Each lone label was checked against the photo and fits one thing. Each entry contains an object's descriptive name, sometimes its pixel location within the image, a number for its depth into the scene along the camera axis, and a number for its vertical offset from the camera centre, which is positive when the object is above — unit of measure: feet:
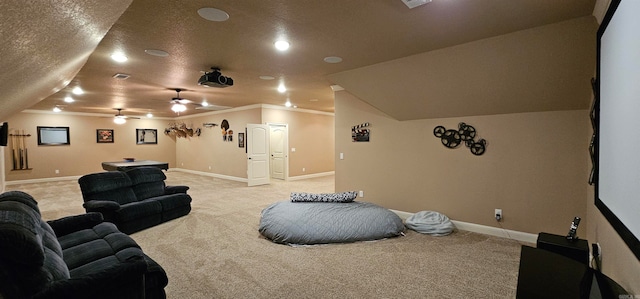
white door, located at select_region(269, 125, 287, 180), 30.94 -1.19
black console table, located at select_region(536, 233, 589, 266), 6.98 -2.72
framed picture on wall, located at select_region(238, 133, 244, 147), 30.81 +0.19
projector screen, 4.11 +0.40
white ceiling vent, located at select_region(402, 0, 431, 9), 7.52 +3.73
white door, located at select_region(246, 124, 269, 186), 27.30 -1.29
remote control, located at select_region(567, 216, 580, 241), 7.42 -2.39
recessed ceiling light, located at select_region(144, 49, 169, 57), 11.63 +3.76
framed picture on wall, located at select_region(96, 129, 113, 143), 35.65 +0.83
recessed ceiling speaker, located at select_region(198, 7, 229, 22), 8.18 +3.81
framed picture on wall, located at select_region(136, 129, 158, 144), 39.06 +0.77
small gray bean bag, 13.56 -4.07
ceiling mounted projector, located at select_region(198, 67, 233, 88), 13.57 +3.03
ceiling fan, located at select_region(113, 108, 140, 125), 30.58 +2.47
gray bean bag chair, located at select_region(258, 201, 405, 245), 12.43 -3.84
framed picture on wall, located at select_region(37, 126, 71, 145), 31.60 +0.67
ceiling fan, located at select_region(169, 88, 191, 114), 19.42 +2.60
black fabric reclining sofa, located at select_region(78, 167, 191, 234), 13.50 -3.03
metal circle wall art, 14.01 +0.15
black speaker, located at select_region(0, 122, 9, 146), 15.66 +0.40
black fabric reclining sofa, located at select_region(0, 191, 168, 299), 5.08 -2.76
